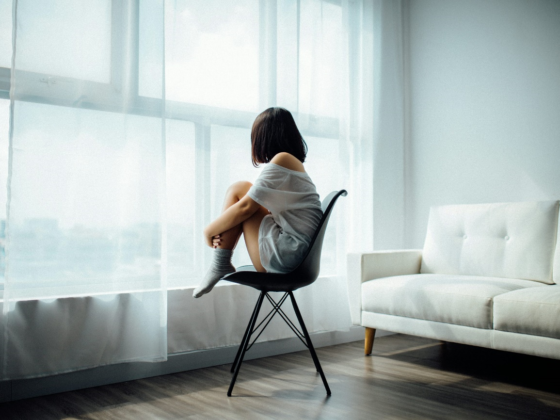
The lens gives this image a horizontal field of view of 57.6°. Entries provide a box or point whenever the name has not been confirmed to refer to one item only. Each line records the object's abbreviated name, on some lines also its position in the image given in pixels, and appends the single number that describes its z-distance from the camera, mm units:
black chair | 1955
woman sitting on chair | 1993
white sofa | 2057
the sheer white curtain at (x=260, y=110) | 2525
